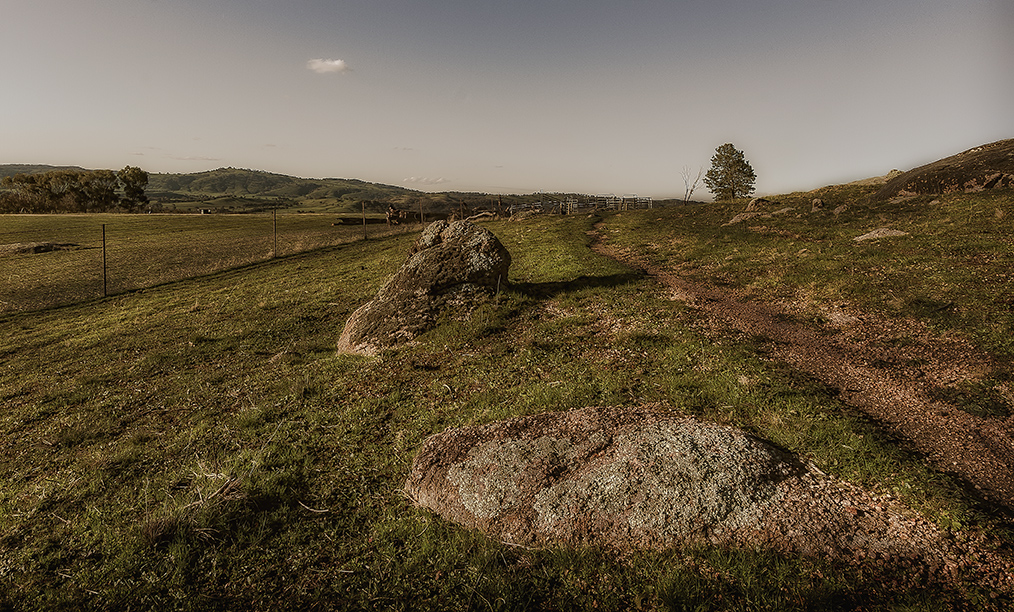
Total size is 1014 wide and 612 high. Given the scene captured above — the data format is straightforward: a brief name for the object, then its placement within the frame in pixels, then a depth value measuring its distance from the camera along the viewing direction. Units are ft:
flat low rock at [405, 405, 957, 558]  17.28
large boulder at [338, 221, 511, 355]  46.47
